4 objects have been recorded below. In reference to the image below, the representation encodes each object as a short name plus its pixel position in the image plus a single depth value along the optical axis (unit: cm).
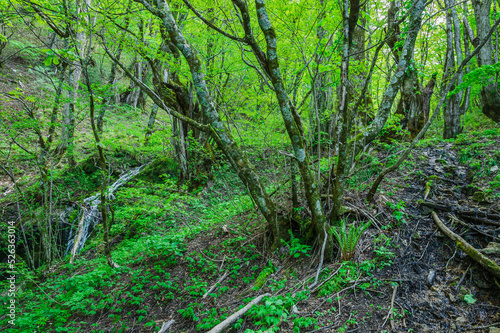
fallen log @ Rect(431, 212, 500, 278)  227
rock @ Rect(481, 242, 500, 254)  247
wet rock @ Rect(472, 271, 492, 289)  230
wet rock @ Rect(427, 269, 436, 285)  259
